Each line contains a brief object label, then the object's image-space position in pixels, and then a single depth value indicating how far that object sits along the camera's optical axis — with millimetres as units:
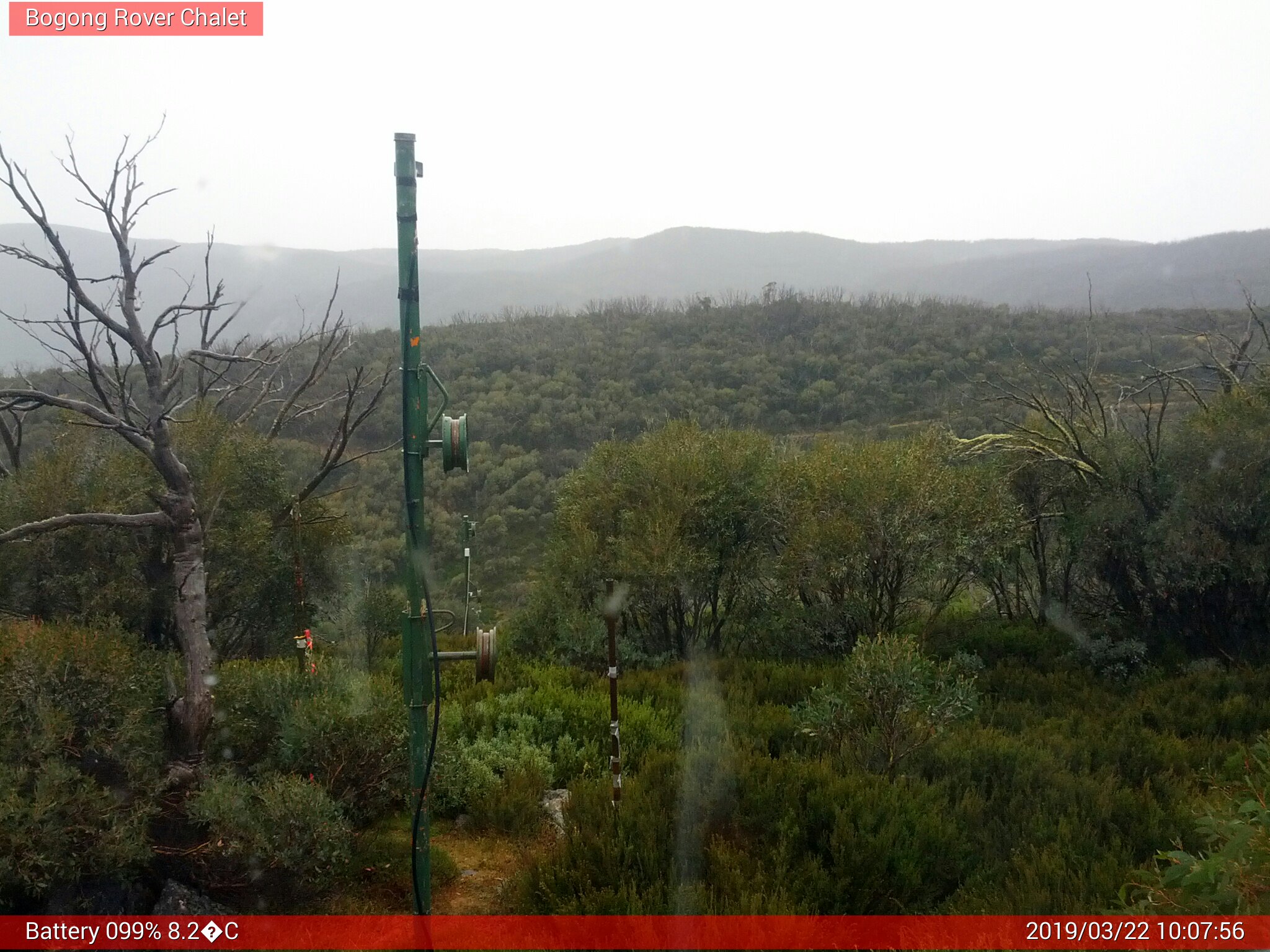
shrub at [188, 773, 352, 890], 5594
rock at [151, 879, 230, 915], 5453
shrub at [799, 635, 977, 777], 6977
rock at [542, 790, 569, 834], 7305
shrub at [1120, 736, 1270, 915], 3533
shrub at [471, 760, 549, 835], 7312
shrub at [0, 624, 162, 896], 4984
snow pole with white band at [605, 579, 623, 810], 6215
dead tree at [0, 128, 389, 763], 5777
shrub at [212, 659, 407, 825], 6730
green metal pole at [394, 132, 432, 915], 4297
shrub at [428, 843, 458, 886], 6355
